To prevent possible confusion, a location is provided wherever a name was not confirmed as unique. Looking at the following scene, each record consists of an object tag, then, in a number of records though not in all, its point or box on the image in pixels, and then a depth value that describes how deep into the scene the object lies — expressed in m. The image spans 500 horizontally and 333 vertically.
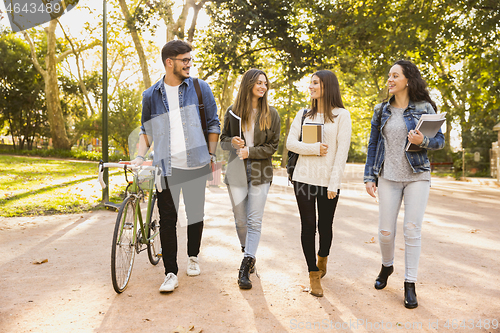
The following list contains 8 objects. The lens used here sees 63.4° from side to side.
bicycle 3.56
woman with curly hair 3.44
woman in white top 3.63
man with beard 3.68
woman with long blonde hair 3.93
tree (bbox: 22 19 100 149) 25.27
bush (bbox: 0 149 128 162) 26.94
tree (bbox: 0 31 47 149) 31.14
